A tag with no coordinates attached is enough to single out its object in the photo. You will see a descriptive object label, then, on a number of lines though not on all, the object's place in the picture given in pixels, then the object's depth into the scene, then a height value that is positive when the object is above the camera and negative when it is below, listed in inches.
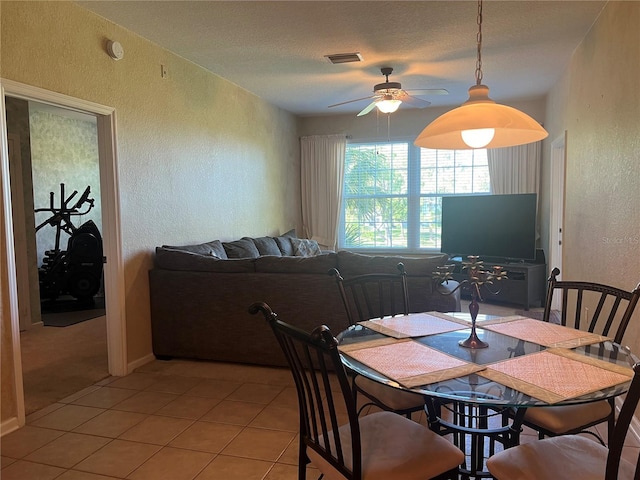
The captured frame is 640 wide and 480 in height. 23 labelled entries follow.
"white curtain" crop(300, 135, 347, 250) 275.7 +16.1
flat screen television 219.3 -8.7
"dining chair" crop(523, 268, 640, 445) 70.7 -31.9
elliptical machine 230.5 -25.4
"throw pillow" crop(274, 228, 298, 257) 219.4 -16.0
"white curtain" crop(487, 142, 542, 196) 241.8 +20.9
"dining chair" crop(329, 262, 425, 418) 80.8 -27.6
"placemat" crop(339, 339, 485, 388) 59.6 -21.4
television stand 211.8 -35.8
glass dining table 54.7 -21.3
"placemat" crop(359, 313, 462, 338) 79.7 -21.1
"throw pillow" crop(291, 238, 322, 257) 230.5 -18.7
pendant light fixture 70.4 +13.2
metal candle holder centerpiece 70.8 -11.1
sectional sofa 131.3 -25.6
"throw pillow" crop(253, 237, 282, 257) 203.5 -15.3
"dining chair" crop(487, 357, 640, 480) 56.1 -31.9
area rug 206.5 -47.1
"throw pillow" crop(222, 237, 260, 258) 183.7 -14.9
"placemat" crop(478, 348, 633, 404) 54.2 -21.3
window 261.6 +11.9
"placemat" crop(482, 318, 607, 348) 72.7 -21.1
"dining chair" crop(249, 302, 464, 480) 54.9 -31.9
